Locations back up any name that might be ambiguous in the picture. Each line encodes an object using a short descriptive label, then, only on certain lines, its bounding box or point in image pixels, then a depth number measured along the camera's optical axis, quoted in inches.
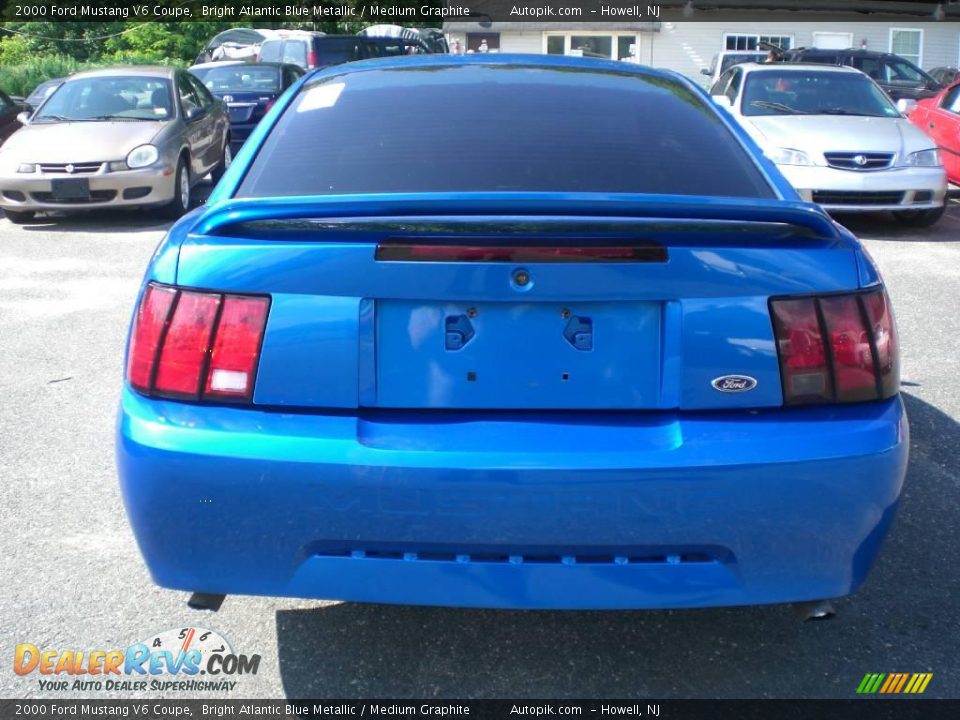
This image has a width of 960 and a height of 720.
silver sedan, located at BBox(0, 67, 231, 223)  402.0
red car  449.4
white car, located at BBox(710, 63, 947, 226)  385.4
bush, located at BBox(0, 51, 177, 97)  1135.0
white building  1176.2
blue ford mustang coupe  94.0
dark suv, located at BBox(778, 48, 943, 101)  689.0
